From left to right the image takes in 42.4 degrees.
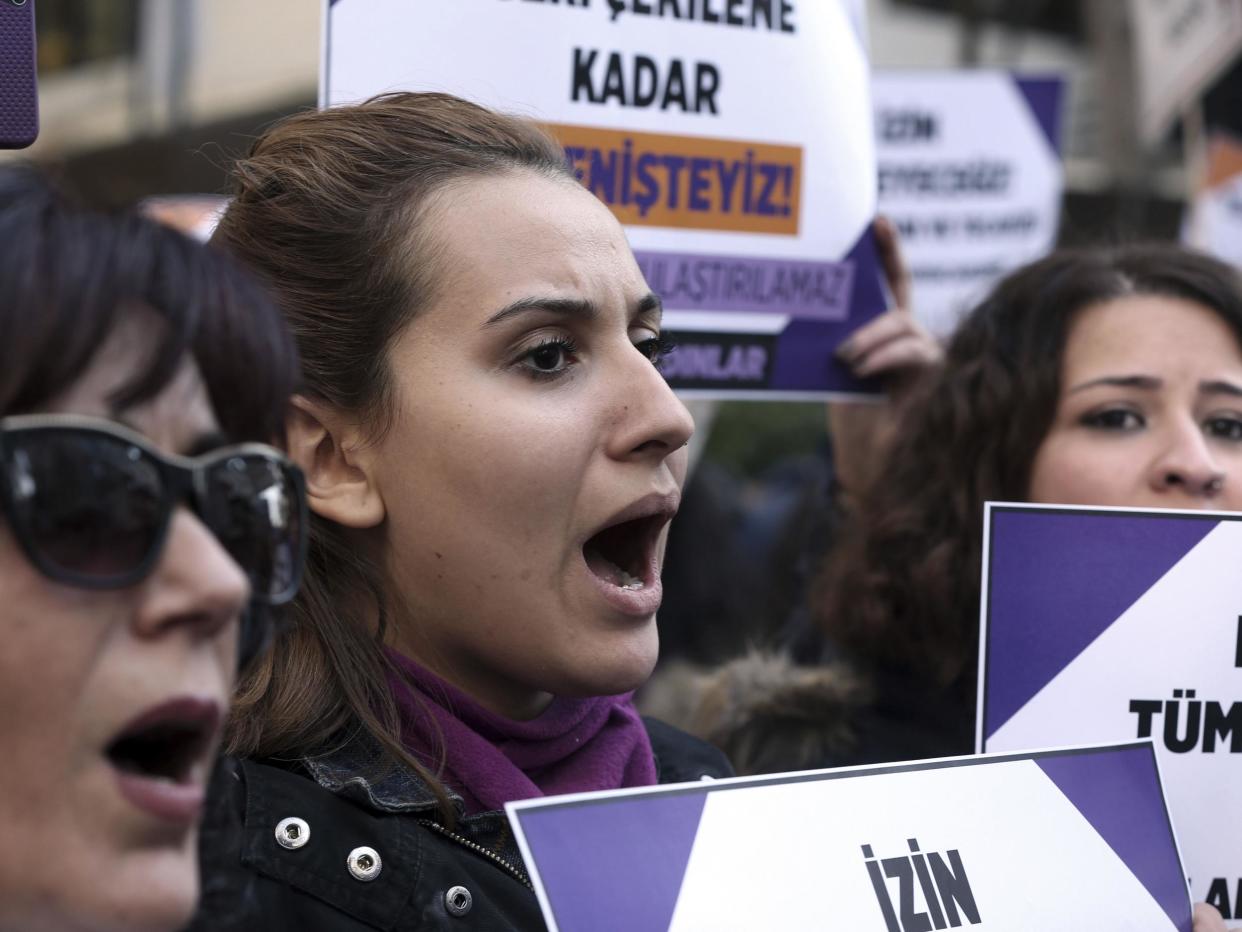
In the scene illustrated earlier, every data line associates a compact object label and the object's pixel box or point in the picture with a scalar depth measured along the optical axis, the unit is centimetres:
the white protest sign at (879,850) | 145
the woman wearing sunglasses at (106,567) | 116
